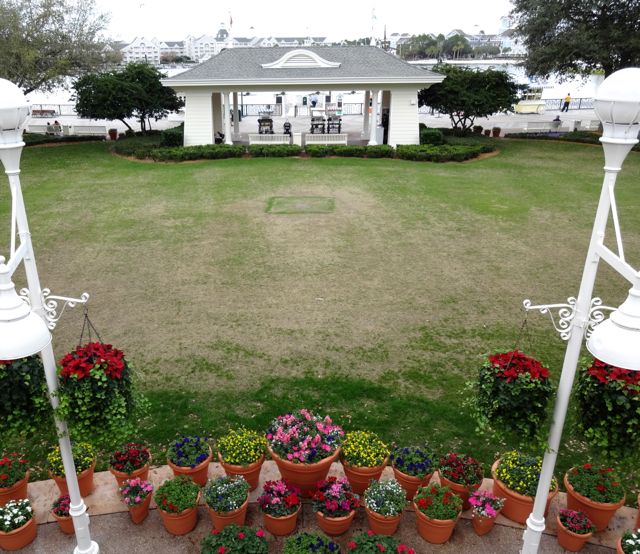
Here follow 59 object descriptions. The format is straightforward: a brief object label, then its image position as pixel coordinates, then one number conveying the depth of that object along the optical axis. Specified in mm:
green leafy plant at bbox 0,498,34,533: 3865
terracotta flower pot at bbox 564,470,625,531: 4004
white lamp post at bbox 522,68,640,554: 2568
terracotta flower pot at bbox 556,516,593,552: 3883
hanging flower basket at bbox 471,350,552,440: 3314
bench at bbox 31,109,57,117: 38847
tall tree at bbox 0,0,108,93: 18859
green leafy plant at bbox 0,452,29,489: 4234
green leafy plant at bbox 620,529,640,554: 3628
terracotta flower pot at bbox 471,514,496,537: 4023
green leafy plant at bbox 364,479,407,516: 3980
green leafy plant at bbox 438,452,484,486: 4309
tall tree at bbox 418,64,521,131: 22109
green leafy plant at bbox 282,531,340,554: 3650
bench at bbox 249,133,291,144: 21312
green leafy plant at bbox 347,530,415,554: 3600
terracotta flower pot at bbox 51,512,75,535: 4020
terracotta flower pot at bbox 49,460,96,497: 4328
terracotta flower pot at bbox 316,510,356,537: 4020
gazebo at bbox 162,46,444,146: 20391
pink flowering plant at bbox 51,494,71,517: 4047
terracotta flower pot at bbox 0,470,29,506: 4203
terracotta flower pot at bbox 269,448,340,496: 4172
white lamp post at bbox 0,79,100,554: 2680
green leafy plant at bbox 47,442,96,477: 4332
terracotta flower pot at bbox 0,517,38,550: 3859
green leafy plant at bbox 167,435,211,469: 4476
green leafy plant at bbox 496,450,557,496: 4184
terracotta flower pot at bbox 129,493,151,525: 4125
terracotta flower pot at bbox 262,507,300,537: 4055
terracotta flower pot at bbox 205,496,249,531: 4008
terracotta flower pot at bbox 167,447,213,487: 4430
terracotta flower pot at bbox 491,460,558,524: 4134
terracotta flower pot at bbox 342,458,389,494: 4379
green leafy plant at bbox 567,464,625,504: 4055
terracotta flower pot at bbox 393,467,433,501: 4332
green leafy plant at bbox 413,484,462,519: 3943
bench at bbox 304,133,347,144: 21391
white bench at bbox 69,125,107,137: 25516
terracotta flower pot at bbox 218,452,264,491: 4395
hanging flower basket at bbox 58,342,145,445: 3314
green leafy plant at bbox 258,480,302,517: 4078
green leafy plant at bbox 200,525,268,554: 3646
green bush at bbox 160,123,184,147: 21375
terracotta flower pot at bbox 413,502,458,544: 3922
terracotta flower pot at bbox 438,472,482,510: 4246
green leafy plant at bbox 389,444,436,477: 4371
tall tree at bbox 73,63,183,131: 20438
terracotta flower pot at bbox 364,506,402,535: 3967
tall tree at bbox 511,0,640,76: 19891
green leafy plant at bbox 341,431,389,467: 4418
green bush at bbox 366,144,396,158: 19625
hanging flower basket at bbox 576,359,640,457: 3002
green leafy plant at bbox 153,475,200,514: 4016
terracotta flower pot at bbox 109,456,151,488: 4389
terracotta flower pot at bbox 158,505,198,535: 4020
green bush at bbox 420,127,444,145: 21344
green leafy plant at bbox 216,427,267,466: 4430
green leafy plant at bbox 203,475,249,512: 4007
